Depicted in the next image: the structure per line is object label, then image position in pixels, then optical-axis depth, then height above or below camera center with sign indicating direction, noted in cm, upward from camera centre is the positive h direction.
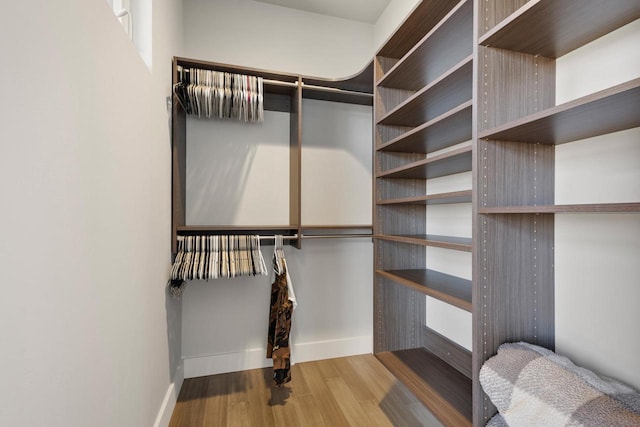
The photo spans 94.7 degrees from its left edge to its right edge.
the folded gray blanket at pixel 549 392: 73 -49
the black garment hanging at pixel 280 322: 178 -68
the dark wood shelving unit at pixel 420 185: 119 +17
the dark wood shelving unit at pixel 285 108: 176 +72
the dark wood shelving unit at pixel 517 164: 92 +17
